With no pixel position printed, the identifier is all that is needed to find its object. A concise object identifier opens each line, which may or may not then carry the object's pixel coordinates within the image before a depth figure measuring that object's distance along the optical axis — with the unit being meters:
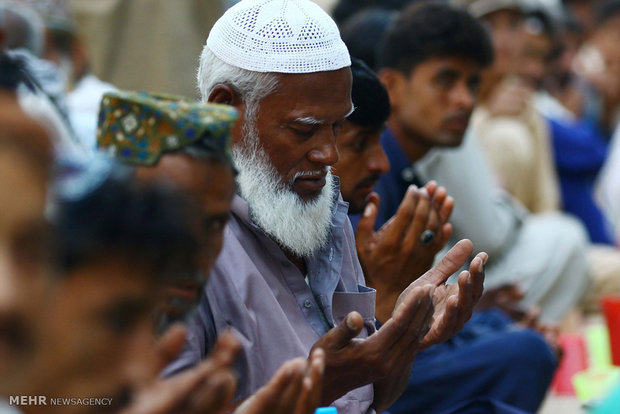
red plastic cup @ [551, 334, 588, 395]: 11.23
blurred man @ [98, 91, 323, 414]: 4.27
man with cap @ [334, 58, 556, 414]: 7.22
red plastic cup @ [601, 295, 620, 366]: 9.58
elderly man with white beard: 5.72
